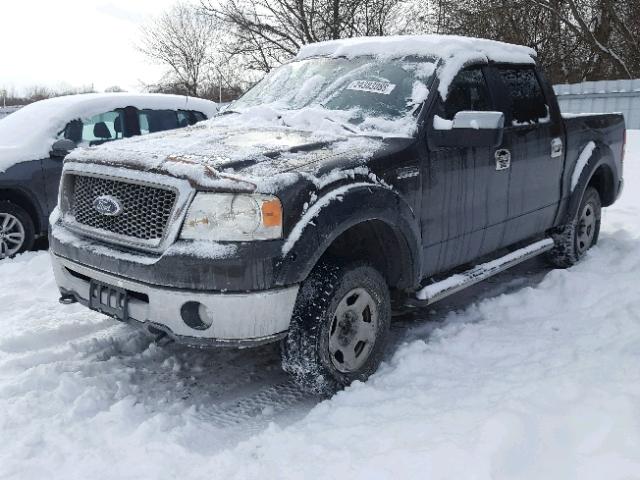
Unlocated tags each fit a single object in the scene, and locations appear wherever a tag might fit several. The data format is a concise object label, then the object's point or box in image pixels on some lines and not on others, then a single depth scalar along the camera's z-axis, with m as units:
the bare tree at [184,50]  41.53
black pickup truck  2.88
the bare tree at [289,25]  25.05
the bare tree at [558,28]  20.83
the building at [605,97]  13.93
